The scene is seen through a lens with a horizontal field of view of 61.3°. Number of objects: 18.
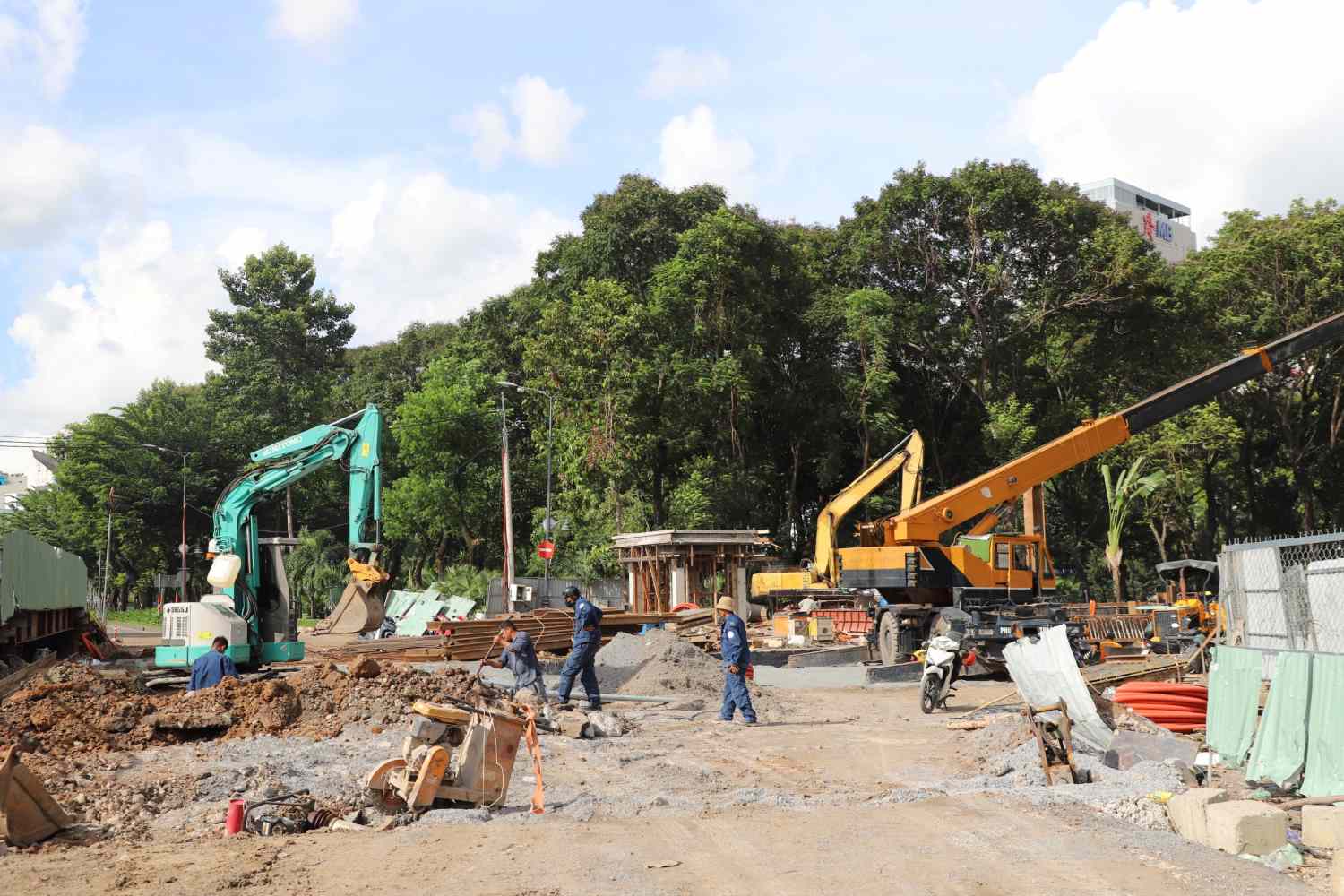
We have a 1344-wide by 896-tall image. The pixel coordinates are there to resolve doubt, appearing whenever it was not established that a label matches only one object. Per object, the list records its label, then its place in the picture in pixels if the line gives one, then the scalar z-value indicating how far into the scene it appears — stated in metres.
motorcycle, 15.59
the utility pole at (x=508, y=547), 33.50
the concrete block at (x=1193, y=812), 7.85
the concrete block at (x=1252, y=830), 7.45
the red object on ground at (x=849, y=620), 26.02
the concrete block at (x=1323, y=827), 7.50
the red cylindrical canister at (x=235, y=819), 8.43
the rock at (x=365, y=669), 14.91
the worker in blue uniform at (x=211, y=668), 14.54
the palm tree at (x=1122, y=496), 35.66
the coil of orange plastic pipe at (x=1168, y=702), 12.48
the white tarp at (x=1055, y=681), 10.91
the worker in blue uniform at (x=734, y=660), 14.51
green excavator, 17.77
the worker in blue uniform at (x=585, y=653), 15.34
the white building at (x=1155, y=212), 74.88
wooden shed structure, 31.95
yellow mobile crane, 22.59
